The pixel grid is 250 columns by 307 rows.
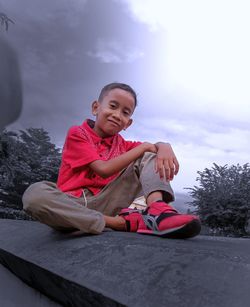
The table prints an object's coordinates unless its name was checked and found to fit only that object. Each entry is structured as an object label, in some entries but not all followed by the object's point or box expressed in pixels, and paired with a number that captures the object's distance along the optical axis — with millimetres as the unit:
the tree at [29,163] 11295
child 1382
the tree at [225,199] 7414
